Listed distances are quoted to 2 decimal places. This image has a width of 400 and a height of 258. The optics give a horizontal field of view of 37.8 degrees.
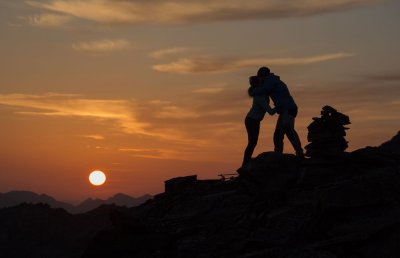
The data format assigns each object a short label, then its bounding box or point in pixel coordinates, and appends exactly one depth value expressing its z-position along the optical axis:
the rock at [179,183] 25.47
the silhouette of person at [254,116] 20.67
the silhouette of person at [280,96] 20.55
